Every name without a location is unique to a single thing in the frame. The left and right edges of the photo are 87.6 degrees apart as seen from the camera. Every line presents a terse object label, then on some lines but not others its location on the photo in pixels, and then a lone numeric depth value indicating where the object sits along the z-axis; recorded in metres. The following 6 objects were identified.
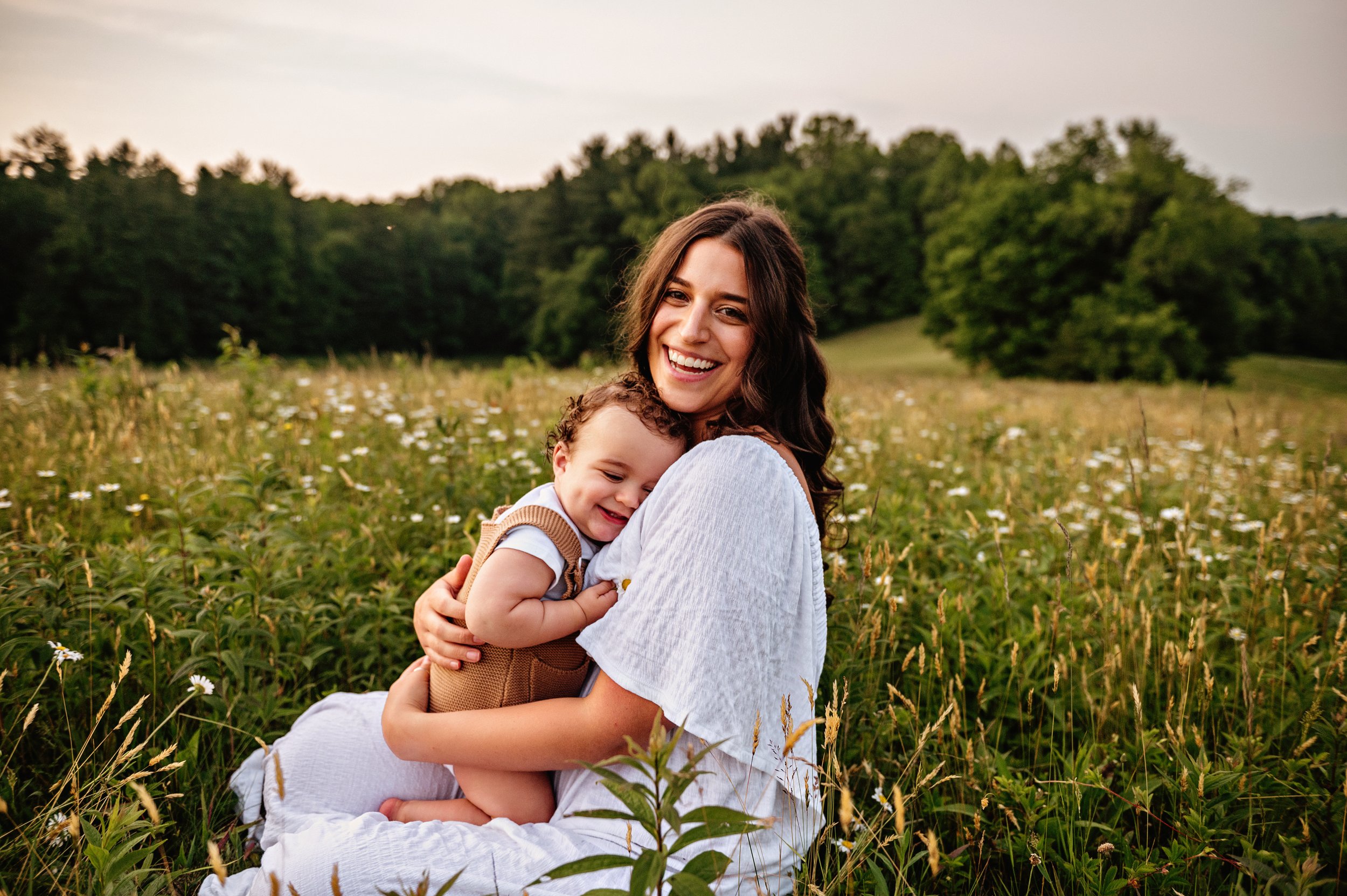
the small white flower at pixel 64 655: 1.77
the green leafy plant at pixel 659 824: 0.99
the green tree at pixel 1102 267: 29.67
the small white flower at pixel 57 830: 1.31
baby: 1.64
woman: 1.42
